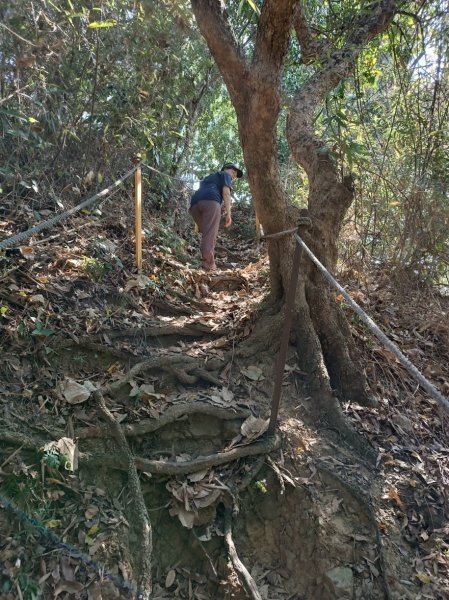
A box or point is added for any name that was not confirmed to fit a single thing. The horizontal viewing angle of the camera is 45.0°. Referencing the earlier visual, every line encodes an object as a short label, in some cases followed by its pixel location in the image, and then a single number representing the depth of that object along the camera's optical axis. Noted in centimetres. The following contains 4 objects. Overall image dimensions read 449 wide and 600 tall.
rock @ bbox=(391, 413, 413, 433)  415
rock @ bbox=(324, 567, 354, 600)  313
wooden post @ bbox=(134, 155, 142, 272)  549
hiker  699
